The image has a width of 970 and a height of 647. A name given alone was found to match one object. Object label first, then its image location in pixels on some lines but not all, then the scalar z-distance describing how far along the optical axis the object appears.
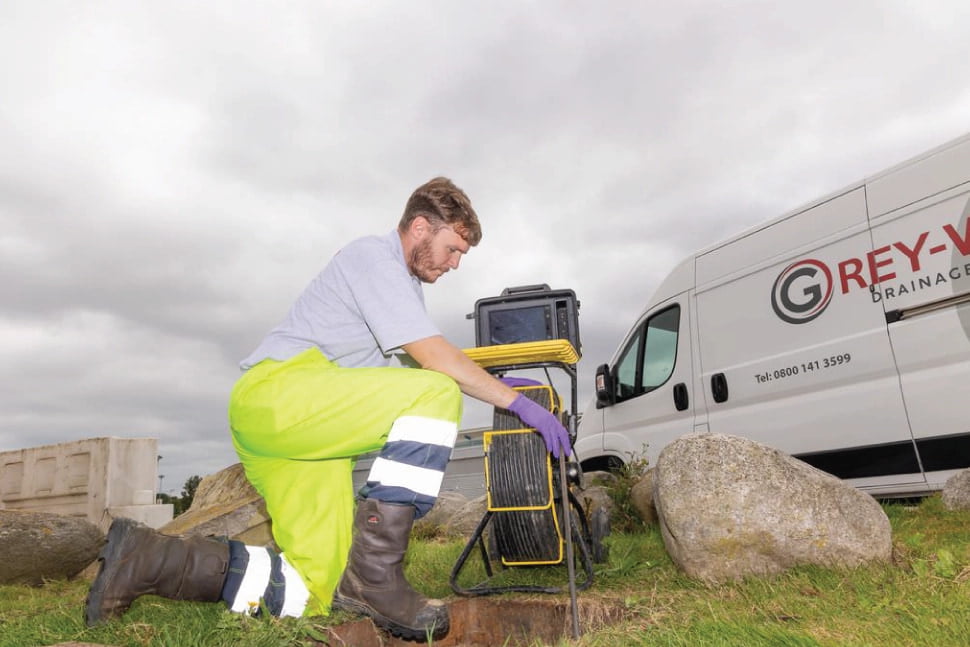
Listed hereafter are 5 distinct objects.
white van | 4.85
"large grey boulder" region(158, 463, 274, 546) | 5.71
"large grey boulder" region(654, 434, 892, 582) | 3.56
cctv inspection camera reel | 3.38
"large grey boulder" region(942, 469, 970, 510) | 4.73
